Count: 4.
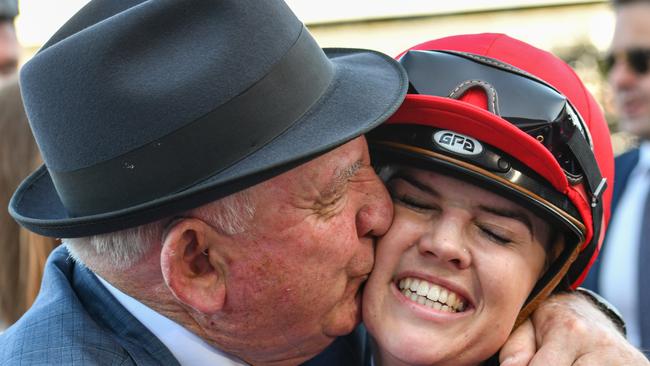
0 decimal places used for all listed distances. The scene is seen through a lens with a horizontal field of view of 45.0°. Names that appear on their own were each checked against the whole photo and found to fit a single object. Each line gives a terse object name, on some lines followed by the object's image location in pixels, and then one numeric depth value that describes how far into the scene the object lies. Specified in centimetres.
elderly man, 197
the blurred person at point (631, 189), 425
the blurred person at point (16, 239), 357
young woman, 233
